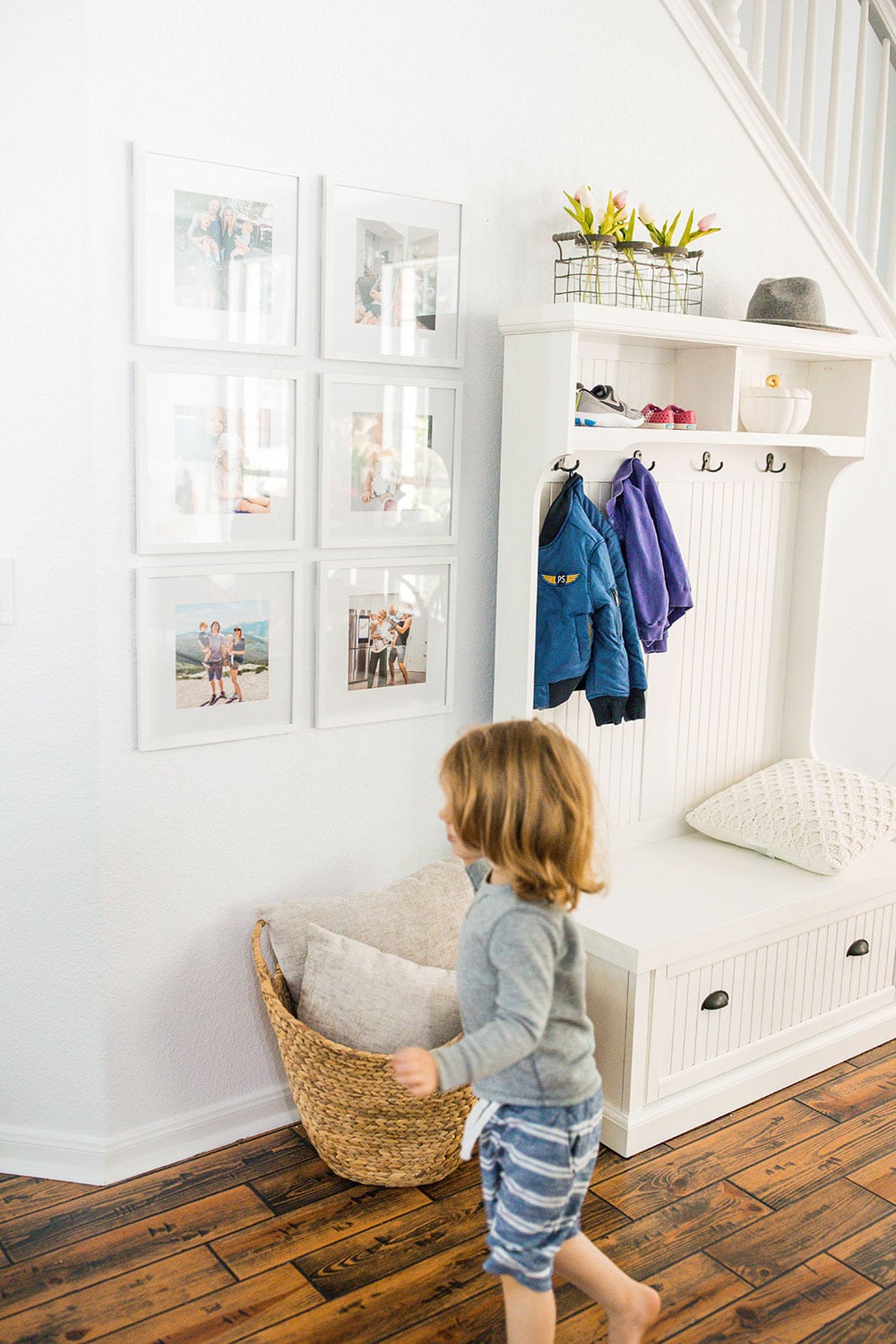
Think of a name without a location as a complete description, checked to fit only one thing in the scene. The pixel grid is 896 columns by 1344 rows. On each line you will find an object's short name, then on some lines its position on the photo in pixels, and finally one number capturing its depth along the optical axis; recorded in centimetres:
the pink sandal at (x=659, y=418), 264
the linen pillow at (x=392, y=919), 231
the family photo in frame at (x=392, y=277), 231
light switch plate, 215
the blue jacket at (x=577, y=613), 255
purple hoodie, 267
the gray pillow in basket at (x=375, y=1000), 220
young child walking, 164
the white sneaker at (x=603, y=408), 252
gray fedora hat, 278
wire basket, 257
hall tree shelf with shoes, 245
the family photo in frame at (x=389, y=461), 237
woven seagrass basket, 216
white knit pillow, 283
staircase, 287
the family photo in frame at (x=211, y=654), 220
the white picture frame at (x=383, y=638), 243
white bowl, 283
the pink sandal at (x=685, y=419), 270
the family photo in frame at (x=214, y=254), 208
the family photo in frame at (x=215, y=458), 214
